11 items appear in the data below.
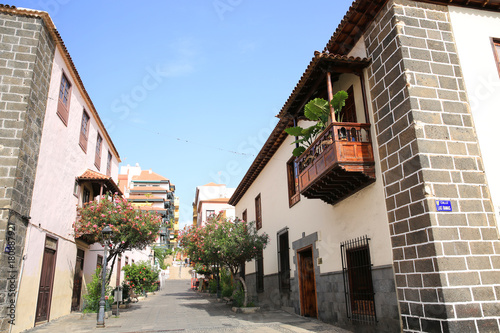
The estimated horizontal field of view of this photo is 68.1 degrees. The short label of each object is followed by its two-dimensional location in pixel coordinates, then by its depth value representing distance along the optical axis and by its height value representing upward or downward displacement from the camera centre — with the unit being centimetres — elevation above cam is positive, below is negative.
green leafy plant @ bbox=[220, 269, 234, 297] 1752 -16
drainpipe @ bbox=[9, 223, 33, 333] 884 +72
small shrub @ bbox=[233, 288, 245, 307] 1368 -66
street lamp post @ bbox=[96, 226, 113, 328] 1041 -49
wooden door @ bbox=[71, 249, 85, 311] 1360 +13
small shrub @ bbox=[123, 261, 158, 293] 1870 +31
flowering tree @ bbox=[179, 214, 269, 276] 1339 +132
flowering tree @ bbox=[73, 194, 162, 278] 1269 +204
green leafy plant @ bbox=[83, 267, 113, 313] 1246 -41
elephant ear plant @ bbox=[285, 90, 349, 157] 782 +354
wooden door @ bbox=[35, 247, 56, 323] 1048 +2
